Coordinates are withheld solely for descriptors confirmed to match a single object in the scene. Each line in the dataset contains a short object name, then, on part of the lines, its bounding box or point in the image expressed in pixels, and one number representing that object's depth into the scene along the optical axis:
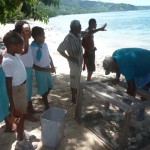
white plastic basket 2.39
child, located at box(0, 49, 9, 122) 2.32
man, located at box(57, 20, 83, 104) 3.31
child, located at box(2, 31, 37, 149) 2.24
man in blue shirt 2.57
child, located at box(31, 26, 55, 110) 2.92
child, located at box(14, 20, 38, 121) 2.79
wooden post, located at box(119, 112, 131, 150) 2.34
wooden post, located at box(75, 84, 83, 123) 2.96
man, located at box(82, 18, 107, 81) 4.02
